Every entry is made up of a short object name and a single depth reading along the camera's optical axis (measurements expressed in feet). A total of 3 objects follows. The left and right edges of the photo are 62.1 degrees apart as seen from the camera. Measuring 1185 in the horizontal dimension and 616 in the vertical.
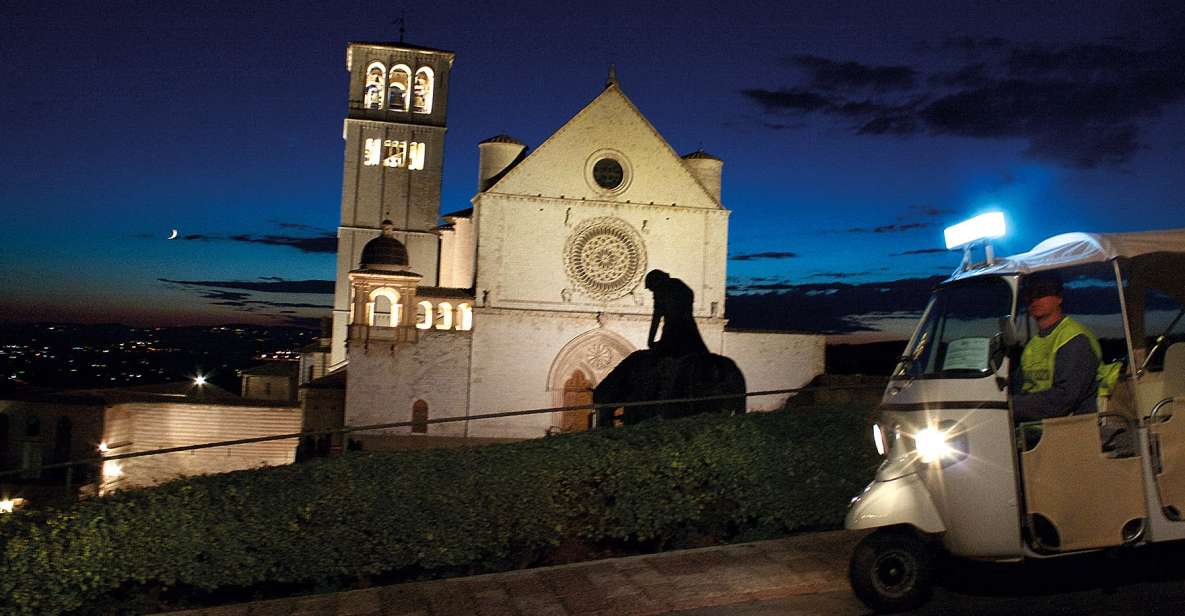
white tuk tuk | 18.85
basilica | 99.76
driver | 19.27
